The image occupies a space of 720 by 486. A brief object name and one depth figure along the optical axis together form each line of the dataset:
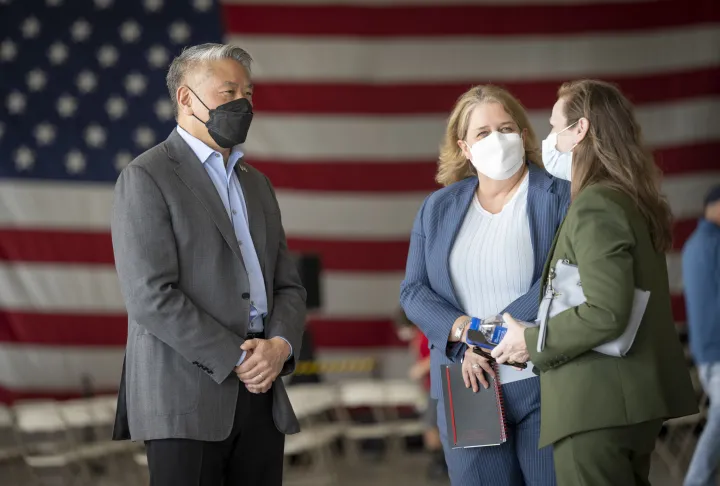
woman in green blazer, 4.54
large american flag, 15.56
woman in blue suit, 5.45
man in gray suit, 5.07
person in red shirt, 13.73
